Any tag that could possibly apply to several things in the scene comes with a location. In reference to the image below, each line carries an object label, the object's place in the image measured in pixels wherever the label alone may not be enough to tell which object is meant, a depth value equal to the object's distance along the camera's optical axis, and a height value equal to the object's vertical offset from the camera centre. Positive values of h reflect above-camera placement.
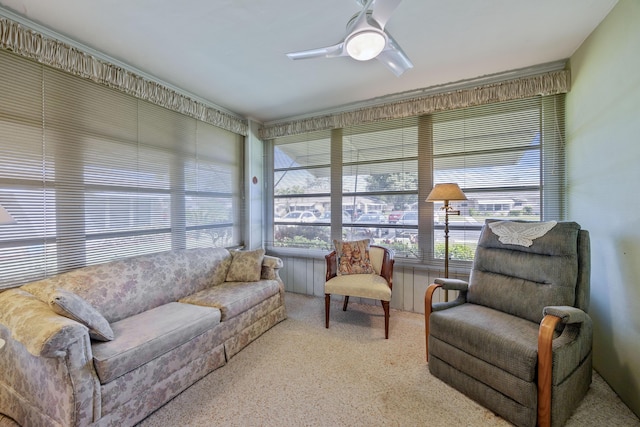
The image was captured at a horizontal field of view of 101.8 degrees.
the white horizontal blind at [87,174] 1.80 +0.33
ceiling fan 1.44 +1.07
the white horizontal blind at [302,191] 3.64 +0.30
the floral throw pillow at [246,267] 2.78 -0.60
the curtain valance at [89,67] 1.73 +1.17
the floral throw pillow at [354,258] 2.95 -0.54
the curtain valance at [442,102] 2.40 +1.18
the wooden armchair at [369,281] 2.48 -0.72
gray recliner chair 1.39 -0.74
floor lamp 2.42 +0.15
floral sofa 1.29 -0.78
